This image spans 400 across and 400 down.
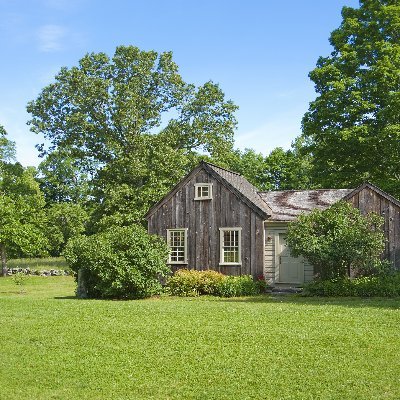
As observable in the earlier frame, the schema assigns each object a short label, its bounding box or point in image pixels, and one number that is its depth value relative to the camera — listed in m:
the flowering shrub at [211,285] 23.08
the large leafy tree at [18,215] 37.19
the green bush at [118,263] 21.81
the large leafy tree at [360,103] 31.41
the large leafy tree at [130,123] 37.25
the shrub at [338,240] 21.81
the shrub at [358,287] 21.12
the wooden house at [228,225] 24.97
